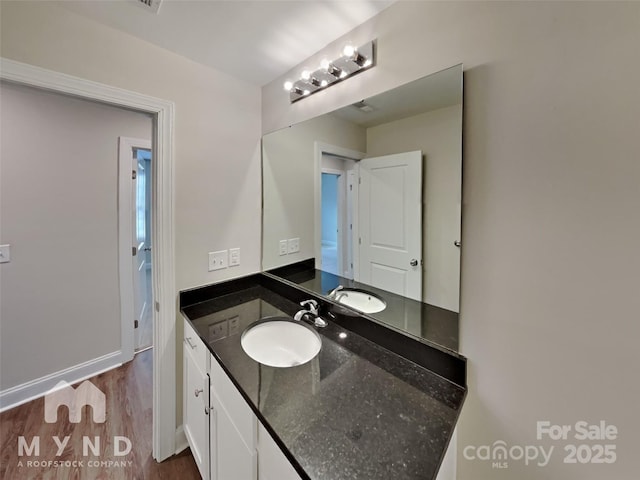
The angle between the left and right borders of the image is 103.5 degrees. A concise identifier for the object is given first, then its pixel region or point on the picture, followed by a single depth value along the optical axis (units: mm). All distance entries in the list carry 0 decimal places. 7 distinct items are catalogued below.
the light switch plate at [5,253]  1806
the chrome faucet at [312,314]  1275
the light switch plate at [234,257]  1731
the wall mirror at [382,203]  962
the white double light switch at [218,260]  1649
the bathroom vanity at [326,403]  641
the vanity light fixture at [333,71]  1118
